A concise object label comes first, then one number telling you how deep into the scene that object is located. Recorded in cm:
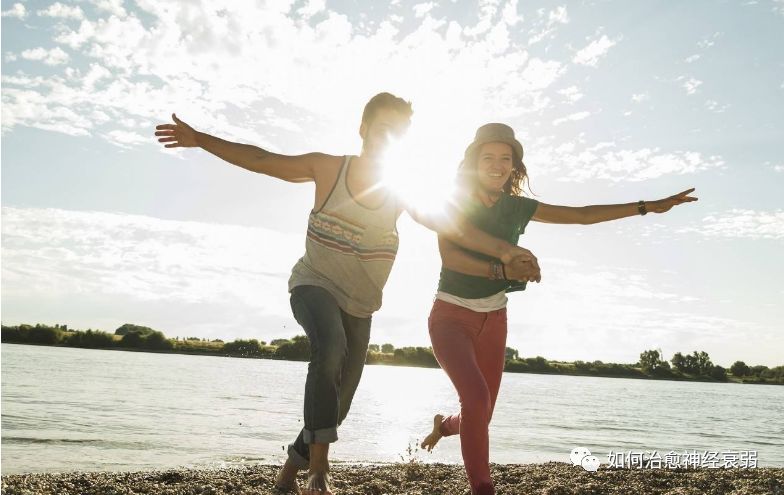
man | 407
